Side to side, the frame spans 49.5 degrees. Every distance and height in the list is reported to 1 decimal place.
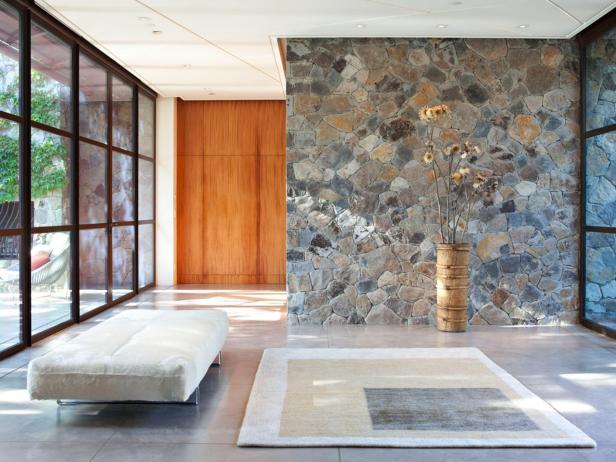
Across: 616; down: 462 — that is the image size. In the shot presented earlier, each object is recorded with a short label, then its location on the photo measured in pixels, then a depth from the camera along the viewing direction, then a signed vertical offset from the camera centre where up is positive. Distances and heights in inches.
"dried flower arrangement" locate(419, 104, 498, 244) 250.8 +11.8
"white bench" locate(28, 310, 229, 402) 132.8 -31.0
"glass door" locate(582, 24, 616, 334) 227.8 +12.5
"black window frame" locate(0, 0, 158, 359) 206.8 +22.5
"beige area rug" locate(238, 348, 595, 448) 126.4 -41.5
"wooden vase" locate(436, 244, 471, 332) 236.4 -24.1
